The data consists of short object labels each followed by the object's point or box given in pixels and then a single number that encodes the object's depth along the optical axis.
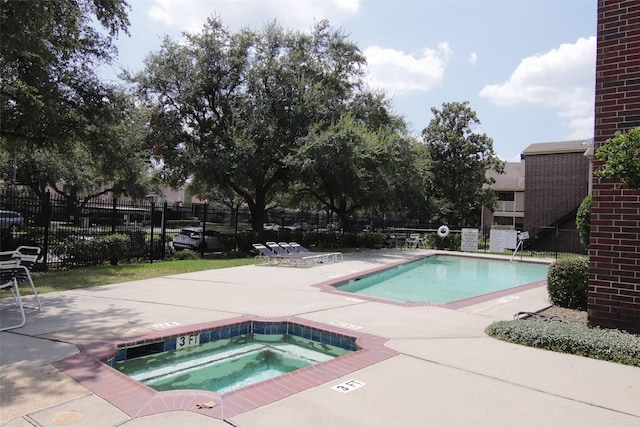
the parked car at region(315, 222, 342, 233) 25.39
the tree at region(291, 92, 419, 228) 18.00
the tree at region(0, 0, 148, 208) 8.57
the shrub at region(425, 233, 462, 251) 24.84
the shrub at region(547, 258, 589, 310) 7.96
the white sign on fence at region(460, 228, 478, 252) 23.88
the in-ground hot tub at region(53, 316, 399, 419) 3.37
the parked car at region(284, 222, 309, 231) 25.31
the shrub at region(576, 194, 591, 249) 9.91
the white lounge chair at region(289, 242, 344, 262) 16.28
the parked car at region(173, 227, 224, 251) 19.00
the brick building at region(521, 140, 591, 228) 27.38
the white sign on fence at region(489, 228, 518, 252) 22.92
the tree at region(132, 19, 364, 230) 18.67
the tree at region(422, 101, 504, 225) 33.06
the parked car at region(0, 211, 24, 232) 12.35
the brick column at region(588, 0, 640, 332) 5.59
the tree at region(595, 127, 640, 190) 4.56
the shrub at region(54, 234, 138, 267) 12.27
